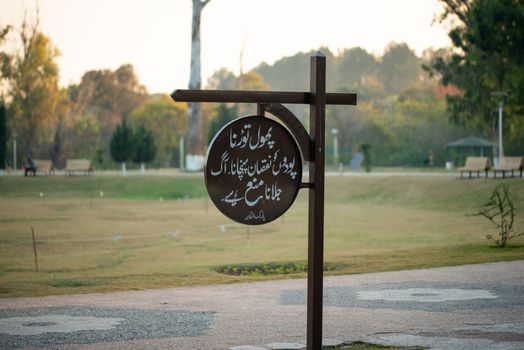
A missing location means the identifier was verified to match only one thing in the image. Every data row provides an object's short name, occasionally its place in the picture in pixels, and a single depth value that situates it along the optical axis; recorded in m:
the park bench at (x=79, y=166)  48.36
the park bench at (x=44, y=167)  48.83
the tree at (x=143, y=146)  55.50
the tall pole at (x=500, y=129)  38.97
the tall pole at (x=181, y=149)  58.01
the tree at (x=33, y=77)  59.75
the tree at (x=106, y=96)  84.50
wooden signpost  8.37
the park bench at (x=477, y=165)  37.74
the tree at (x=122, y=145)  54.25
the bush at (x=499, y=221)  19.27
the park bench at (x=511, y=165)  36.56
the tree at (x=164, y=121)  73.81
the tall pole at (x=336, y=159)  58.26
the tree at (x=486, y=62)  41.09
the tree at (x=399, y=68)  111.19
